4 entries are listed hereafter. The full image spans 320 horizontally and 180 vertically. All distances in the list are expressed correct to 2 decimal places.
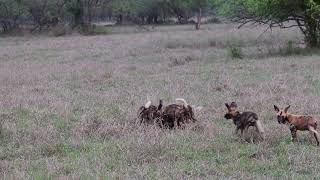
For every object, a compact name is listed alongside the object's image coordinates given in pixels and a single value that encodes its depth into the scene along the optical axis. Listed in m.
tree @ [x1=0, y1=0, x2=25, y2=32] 52.91
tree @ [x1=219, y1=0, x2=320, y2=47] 22.94
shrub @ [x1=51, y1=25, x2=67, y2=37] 49.31
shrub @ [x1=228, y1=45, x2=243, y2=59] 22.48
